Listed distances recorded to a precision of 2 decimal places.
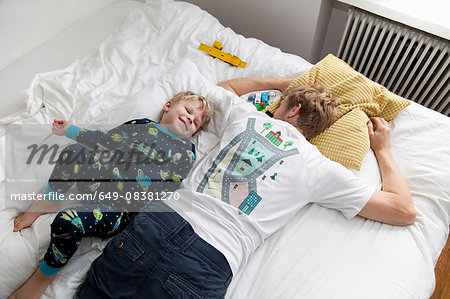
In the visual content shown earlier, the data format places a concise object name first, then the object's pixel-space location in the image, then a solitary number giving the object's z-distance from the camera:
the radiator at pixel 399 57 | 1.62
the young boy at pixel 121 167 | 1.00
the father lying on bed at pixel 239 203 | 0.85
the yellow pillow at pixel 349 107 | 1.16
